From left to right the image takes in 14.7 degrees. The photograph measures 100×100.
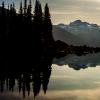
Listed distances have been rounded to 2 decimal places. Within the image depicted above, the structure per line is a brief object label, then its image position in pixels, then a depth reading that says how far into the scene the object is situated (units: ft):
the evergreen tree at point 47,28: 478.39
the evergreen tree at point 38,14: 469.98
